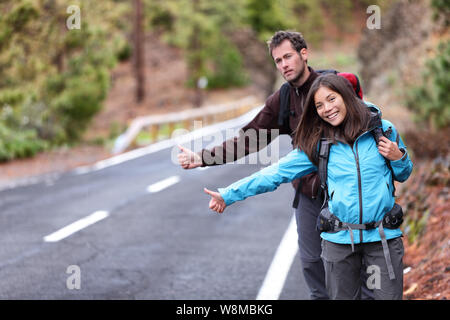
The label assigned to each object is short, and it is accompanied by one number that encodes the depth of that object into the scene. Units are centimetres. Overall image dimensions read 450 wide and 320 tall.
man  868
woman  695
